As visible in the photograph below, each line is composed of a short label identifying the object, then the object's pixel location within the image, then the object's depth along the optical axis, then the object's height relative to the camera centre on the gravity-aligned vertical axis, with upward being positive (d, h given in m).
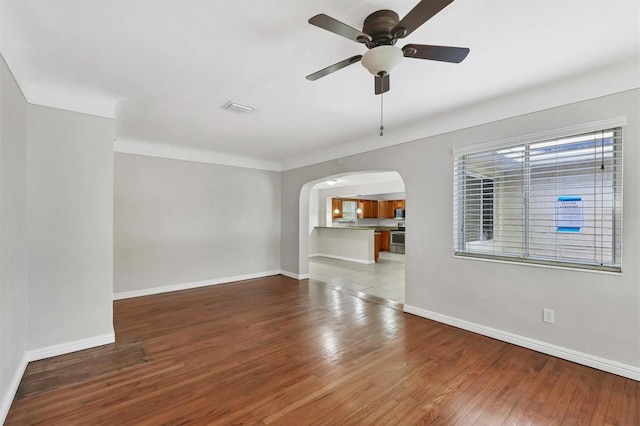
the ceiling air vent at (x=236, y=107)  3.11 +1.15
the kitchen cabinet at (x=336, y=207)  10.27 +0.14
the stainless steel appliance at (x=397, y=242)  9.25 -0.99
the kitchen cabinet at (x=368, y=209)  11.05 +0.10
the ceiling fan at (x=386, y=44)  1.58 +0.98
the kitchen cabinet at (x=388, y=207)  10.84 +0.17
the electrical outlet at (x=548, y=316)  2.74 -0.99
